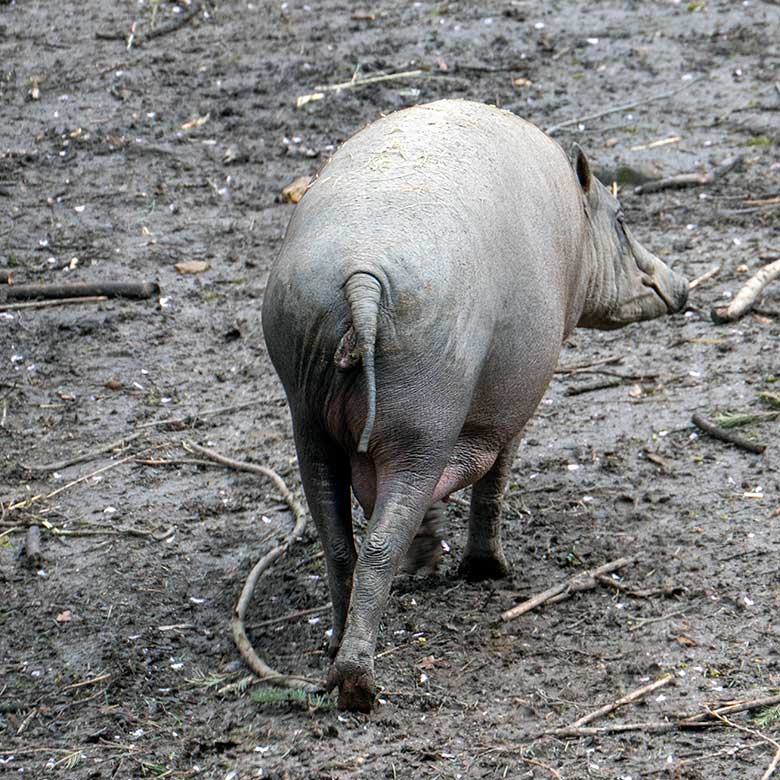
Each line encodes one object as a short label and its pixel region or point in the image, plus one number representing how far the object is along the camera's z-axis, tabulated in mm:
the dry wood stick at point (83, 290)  16625
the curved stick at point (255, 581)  9604
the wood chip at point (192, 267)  17500
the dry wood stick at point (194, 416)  14500
